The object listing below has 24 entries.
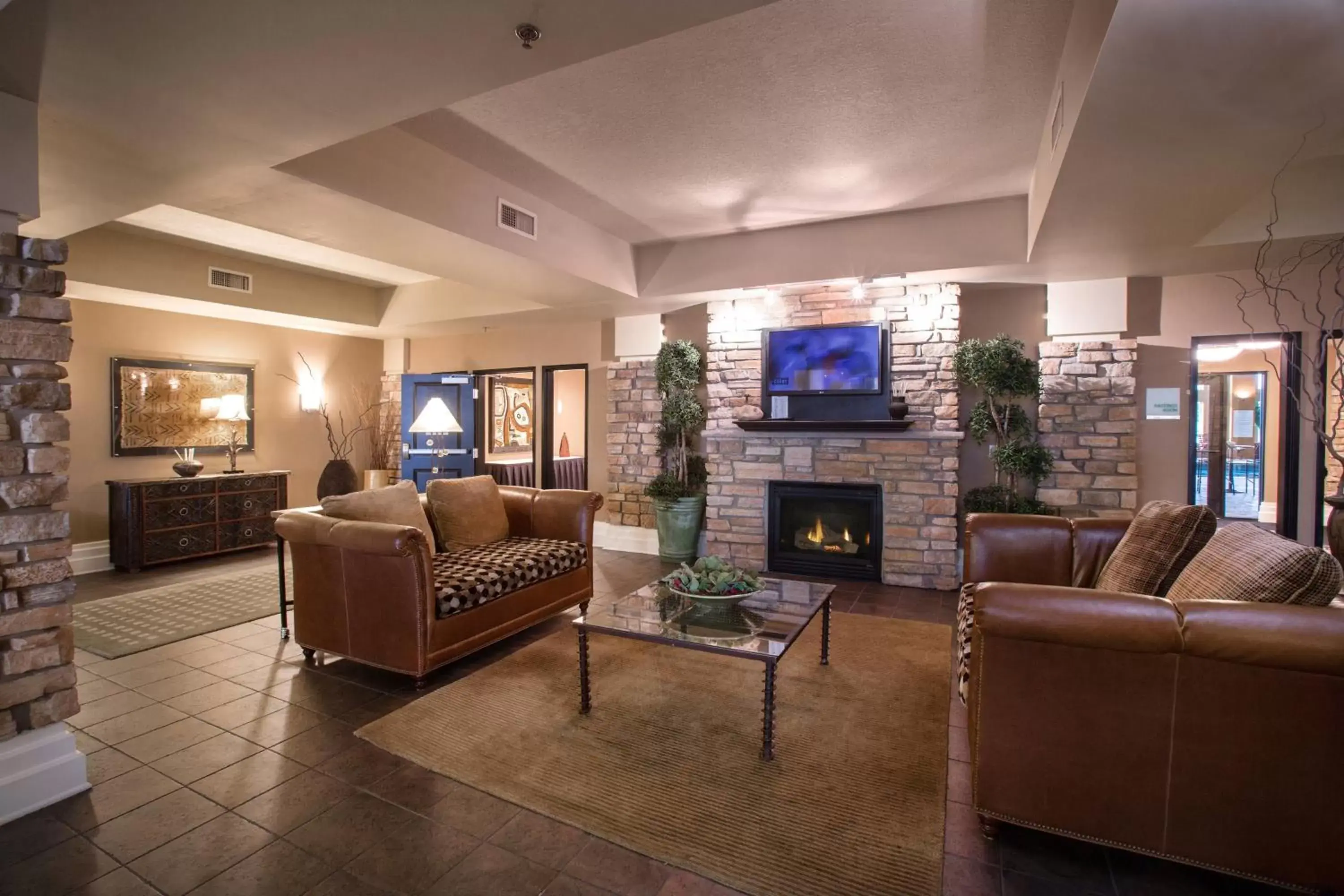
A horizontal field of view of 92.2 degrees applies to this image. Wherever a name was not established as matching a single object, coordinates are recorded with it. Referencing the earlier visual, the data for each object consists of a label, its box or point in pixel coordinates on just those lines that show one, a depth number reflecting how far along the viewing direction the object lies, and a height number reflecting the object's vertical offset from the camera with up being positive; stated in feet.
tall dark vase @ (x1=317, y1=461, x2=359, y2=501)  22.48 -1.82
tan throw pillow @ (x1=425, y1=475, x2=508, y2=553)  12.79 -1.70
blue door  23.47 -0.44
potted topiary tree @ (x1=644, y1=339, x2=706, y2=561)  18.61 -1.37
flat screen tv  16.70 +1.91
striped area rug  6.09 -3.92
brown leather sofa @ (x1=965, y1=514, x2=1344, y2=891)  5.19 -2.48
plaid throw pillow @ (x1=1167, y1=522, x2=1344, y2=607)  5.49 -1.23
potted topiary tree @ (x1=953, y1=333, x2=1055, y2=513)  15.12 +0.35
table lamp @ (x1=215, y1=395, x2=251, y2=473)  19.99 +0.47
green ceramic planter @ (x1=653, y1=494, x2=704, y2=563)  18.65 -2.77
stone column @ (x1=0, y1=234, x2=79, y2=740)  6.76 -0.75
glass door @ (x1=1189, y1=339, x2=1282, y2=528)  15.33 +0.15
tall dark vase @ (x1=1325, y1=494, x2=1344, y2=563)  9.57 -1.35
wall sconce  23.13 +1.28
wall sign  14.87 +0.72
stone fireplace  16.17 -0.42
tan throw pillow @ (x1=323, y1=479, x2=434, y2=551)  10.80 -1.36
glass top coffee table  7.94 -2.65
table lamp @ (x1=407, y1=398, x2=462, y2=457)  18.67 +0.25
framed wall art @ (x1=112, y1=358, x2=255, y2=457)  18.35 +0.66
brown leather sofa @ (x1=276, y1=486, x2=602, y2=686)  9.53 -2.74
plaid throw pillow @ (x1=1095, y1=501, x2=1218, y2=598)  7.46 -1.35
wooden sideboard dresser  17.30 -2.54
